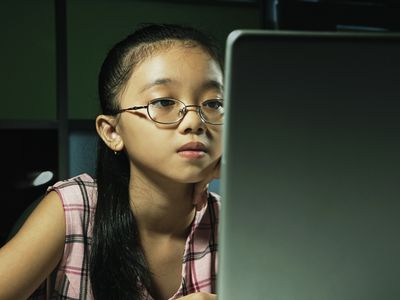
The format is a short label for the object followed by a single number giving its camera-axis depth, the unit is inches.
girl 28.4
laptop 14.5
